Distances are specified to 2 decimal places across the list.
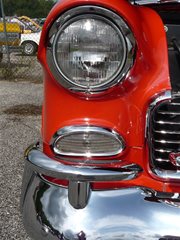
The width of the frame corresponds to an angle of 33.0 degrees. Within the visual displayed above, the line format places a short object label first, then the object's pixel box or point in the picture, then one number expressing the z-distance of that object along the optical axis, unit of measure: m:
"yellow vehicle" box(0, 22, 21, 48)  11.79
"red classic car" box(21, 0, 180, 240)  1.02
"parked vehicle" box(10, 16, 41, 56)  11.62
